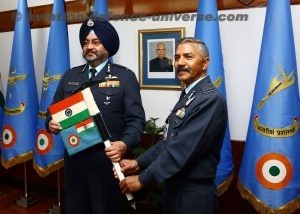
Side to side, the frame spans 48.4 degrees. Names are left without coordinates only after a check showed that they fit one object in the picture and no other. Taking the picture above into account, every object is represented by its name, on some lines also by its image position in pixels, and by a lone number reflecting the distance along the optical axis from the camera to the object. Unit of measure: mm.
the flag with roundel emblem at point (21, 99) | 3020
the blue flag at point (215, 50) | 2273
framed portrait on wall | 2699
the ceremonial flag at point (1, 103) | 3326
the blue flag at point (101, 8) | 2663
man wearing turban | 1867
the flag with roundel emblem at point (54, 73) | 2818
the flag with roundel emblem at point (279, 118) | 1978
